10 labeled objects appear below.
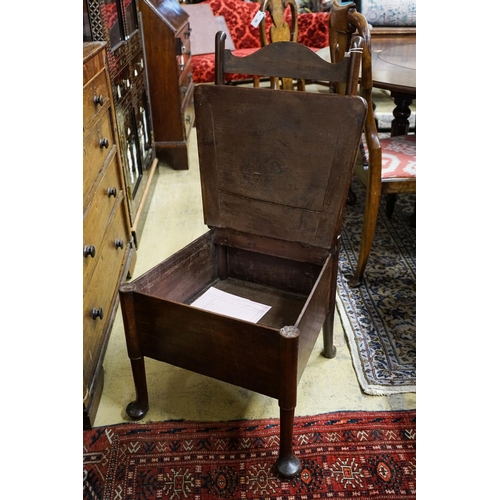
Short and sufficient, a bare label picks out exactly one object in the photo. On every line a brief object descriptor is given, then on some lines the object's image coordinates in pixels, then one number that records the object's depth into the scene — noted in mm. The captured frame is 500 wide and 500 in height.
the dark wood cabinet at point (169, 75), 3006
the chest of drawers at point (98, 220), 1564
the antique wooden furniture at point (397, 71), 2141
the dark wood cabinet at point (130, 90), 2010
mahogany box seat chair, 1314
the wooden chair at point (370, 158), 1926
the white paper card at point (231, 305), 1606
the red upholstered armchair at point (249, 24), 4996
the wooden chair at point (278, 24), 3290
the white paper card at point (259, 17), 2954
